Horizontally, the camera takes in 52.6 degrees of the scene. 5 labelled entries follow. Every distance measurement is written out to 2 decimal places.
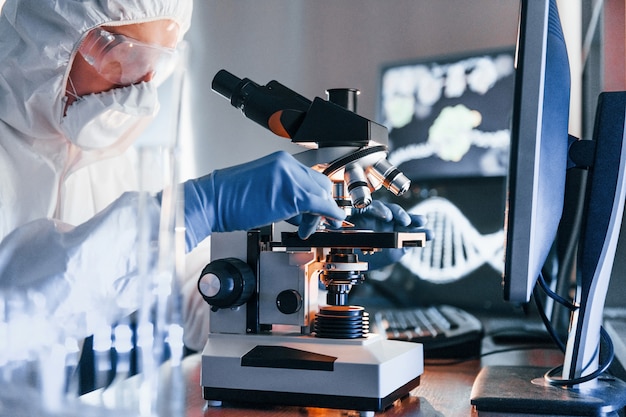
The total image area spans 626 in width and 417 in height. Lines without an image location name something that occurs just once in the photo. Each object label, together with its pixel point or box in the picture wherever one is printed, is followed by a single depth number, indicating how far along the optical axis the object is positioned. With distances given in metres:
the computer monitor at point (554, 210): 0.90
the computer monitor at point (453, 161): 1.98
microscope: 1.07
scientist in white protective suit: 1.07
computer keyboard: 1.61
